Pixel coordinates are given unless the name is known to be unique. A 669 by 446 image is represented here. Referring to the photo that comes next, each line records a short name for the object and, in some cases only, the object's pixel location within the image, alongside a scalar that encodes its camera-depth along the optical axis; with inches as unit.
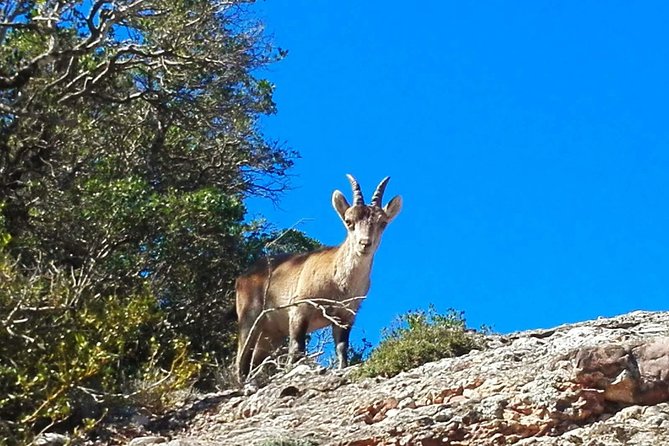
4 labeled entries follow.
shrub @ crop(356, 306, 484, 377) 473.4
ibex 594.2
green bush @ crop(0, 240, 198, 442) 456.4
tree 660.1
